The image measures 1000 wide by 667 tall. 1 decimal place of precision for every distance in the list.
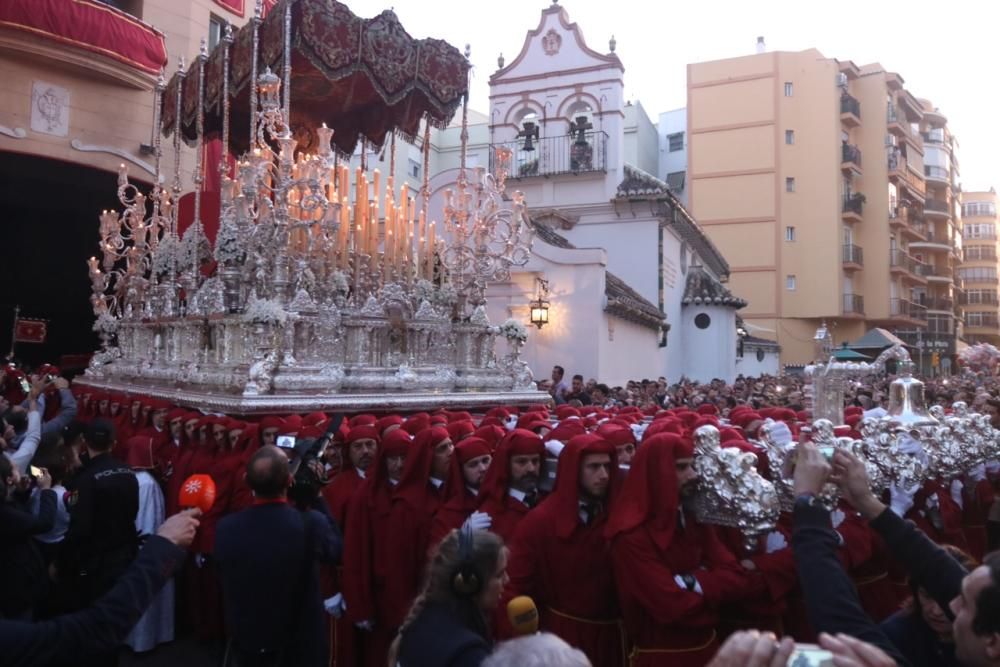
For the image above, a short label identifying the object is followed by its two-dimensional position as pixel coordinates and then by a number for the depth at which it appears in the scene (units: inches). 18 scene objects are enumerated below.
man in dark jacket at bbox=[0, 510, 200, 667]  89.7
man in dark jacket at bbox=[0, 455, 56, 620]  129.2
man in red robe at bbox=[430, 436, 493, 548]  175.8
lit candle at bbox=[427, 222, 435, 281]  470.7
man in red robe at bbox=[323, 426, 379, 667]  196.7
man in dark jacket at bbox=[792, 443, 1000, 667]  76.7
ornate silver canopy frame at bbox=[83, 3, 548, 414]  349.7
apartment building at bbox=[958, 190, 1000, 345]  2337.6
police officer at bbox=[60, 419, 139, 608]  159.9
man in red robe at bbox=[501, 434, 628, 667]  144.9
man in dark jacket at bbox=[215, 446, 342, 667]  138.6
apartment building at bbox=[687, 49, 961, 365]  1374.3
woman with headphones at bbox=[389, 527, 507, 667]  90.2
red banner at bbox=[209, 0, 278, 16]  750.5
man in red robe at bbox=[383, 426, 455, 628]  181.0
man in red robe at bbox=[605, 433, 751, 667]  131.8
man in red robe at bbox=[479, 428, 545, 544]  167.2
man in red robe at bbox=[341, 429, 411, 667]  183.0
